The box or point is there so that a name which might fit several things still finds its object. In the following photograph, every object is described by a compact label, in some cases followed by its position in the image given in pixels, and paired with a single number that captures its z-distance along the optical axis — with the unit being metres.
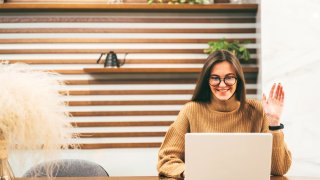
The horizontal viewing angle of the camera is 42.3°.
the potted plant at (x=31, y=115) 1.71
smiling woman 2.30
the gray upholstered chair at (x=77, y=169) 2.62
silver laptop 1.74
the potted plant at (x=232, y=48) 4.02
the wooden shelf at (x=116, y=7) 4.05
